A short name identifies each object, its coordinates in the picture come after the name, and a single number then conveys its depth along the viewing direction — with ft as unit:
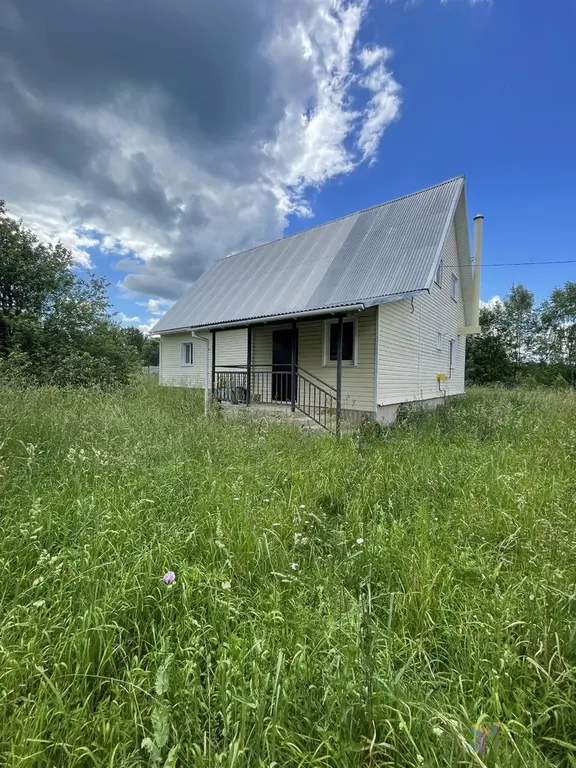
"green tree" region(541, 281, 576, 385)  96.22
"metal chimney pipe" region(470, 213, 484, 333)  43.37
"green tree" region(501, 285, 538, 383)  103.19
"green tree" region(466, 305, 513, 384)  93.97
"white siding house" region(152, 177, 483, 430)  29.40
